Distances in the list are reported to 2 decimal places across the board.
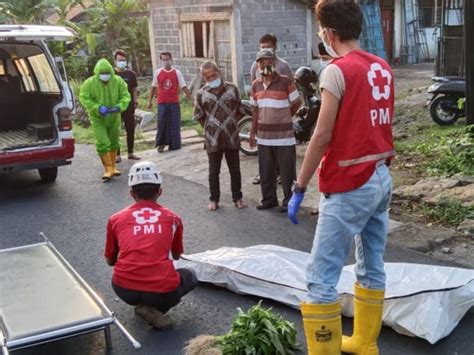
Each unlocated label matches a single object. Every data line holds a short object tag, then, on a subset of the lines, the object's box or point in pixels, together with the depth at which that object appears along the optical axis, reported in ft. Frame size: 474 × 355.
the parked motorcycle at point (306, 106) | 27.32
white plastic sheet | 12.06
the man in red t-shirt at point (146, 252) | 12.79
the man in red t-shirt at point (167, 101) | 33.88
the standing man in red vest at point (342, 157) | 9.75
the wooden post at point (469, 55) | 24.63
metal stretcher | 11.30
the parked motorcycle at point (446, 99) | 32.89
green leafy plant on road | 11.47
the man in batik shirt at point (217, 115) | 21.76
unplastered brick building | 49.52
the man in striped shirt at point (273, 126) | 21.20
